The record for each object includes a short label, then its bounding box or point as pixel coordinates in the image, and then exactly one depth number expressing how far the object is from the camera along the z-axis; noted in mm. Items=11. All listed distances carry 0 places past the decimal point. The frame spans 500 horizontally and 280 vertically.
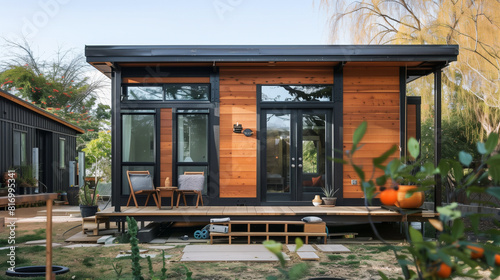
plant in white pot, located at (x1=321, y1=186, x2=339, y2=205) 7699
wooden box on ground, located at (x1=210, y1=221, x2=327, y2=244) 6773
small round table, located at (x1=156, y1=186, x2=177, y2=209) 7266
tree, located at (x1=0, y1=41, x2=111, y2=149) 23641
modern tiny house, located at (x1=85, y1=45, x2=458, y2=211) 7926
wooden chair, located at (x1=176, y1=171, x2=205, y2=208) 7633
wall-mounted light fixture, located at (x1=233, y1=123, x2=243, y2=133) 7902
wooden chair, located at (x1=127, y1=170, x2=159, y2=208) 7691
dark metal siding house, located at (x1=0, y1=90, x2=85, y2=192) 12258
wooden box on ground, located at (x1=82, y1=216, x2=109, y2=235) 7496
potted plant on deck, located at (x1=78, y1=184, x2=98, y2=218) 8078
